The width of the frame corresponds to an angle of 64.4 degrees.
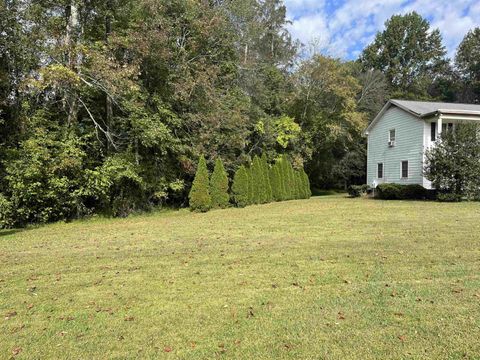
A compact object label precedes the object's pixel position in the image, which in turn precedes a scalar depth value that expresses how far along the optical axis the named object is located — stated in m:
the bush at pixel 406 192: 18.73
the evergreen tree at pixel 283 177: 22.59
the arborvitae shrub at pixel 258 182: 19.89
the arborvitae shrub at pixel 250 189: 19.36
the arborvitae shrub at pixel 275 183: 22.05
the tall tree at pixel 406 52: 45.12
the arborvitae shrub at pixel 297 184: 24.24
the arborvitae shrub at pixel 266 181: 20.88
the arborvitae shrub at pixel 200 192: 16.30
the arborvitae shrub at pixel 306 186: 25.03
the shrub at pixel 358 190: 23.25
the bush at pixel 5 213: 12.19
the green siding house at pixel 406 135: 19.67
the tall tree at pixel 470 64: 41.44
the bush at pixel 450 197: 16.66
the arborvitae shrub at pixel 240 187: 18.27
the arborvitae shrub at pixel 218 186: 17.14
